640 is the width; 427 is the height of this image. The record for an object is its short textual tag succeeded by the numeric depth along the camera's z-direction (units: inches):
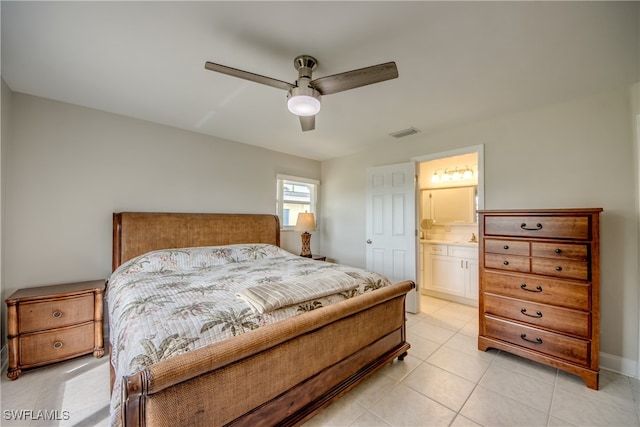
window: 174.1
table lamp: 167.9
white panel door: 141.9
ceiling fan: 61.9
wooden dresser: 79.6
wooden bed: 41.5
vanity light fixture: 171.8
